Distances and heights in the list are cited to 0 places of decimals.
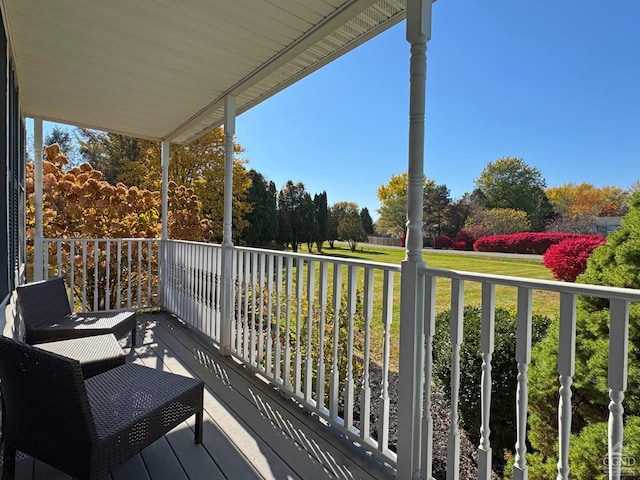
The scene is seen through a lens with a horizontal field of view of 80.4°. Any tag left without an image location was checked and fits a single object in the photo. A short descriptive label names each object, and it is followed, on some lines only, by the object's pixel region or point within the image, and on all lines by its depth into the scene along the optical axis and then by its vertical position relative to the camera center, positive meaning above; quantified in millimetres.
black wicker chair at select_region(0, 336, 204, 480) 1429 -809
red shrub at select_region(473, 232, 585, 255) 8797 -161
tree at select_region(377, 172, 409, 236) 15394 +1268
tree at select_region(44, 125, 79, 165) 16797 +3875
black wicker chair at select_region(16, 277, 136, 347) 3012 -820
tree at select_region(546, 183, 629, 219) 8950 +1107
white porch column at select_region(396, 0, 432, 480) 1764 -245
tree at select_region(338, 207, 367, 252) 16953 +174
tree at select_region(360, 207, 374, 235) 16797 +556
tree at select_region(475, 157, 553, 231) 11672 +1765
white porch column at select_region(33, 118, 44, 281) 4516 +269
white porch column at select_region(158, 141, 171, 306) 5392 +13
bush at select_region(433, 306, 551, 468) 2648 -1050
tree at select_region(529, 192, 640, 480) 1579 -560
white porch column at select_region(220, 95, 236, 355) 3520 -84
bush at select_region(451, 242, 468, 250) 11148 -318
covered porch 1604 -274
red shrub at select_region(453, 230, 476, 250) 11291 -100
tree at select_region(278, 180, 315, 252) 18438 +777
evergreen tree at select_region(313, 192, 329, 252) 19125 +667
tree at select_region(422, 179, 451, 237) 12328 +1037
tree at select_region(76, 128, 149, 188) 15016 +3139
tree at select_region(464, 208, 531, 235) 10977 +449
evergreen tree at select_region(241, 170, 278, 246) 14922 +601
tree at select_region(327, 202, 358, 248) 19031 +793
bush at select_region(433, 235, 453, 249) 11091 -223
